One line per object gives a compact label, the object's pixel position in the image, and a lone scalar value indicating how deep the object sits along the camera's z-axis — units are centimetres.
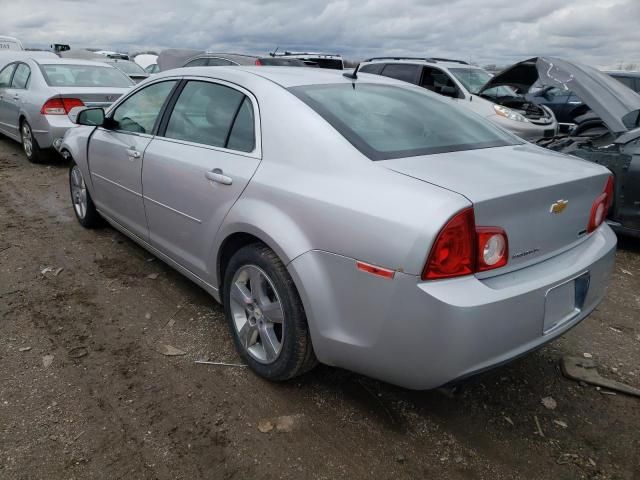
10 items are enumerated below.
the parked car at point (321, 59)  1415
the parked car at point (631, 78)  925
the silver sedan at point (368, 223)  190
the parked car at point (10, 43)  1717
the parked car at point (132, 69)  1245
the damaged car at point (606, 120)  389
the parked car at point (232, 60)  1050
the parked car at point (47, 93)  730
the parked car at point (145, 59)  2402
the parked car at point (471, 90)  908
